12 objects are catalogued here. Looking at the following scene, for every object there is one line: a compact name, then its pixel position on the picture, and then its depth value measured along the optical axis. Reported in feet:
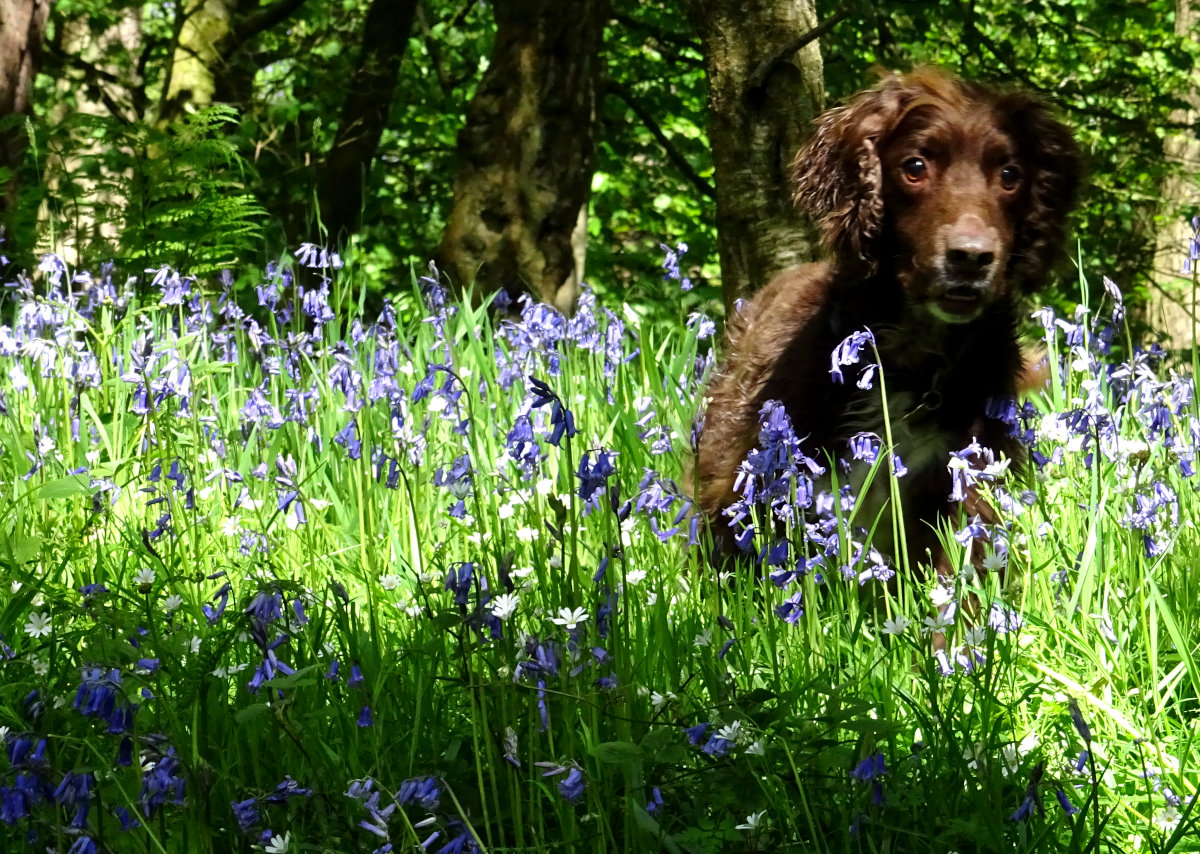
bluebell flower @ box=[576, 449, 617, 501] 5.57
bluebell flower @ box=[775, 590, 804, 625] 5.89
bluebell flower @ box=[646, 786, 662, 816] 5.37
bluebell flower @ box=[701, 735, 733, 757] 5.43
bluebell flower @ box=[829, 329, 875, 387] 6.02
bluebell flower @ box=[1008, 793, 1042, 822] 4.96
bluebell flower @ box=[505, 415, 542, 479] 5.84
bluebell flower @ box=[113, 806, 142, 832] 5.17
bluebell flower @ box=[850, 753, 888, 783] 5.05
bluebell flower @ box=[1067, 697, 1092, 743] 4.45
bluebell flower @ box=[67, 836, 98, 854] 4.54
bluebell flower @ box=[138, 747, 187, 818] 4.77
